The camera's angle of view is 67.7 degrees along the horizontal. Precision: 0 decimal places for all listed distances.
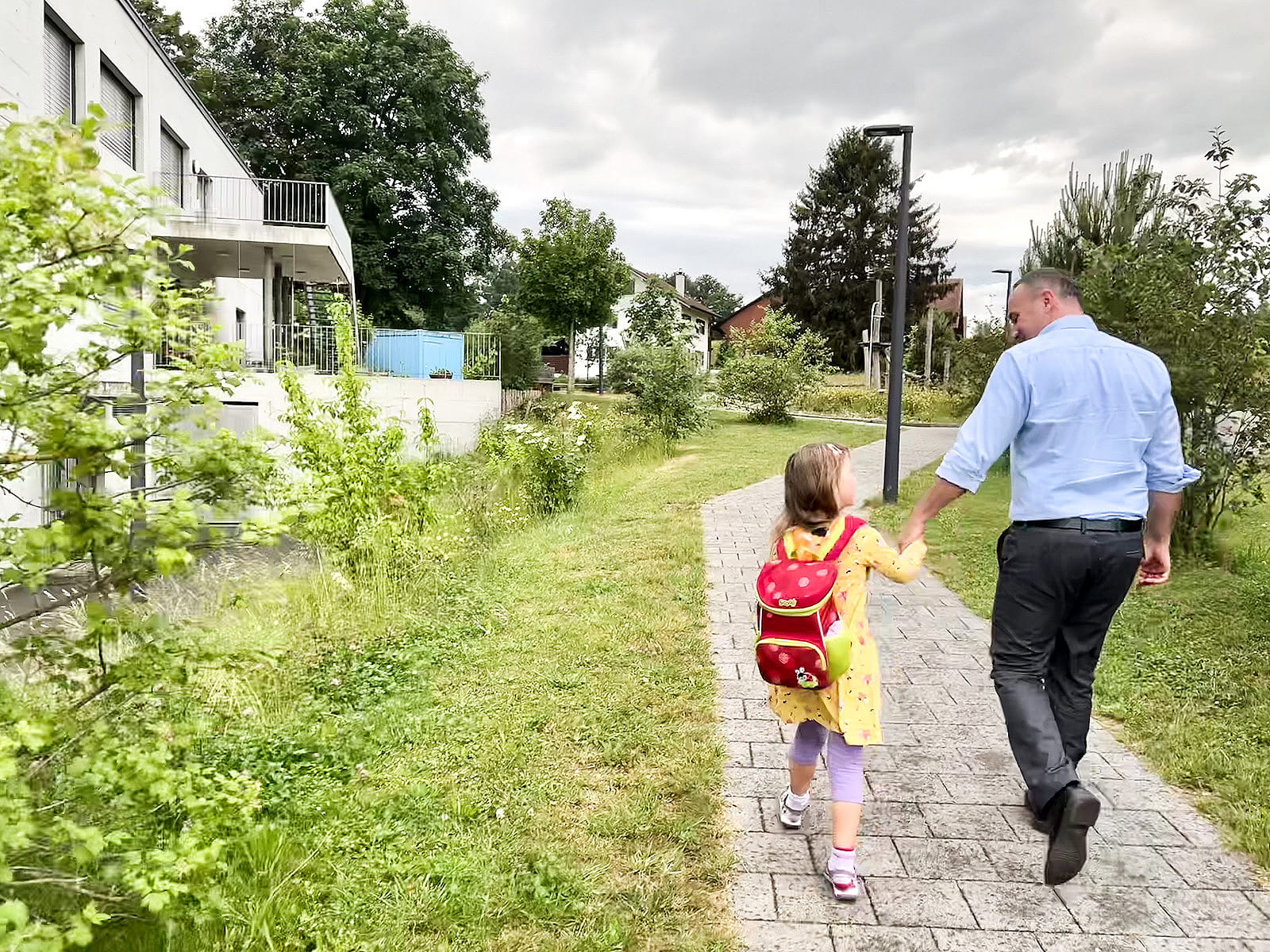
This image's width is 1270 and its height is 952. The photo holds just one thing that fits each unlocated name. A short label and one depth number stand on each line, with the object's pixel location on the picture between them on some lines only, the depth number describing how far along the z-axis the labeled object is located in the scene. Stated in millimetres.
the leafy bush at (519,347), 35056
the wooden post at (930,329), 38125
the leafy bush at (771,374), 26406
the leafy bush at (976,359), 21792
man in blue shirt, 3168
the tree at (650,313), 34781
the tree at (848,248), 48125
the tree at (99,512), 2221
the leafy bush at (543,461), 11609
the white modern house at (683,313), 40441
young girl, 3061
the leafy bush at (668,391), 20500
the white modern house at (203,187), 14898
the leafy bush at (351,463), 7234
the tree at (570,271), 34281
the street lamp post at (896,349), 11844
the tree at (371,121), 35438
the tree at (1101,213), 12078
